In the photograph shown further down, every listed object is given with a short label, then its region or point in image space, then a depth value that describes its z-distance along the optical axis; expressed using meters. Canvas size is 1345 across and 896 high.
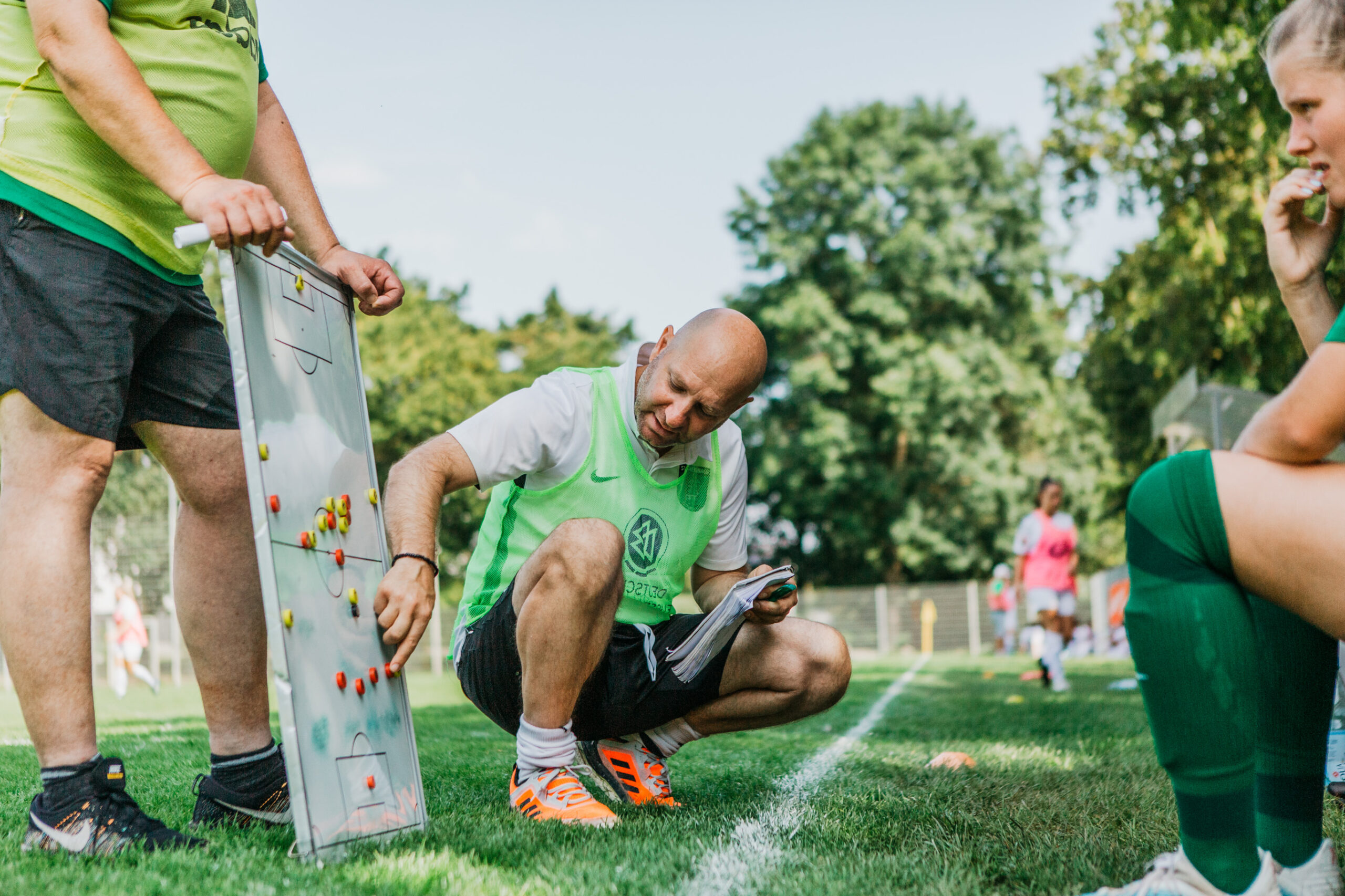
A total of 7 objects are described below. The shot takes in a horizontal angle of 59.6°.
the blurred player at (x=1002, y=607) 23.94
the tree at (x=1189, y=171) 10.30
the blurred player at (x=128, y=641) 16.09
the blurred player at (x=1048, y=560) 11.79
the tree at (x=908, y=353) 31.84
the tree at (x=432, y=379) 30.31
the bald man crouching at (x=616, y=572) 2.90
